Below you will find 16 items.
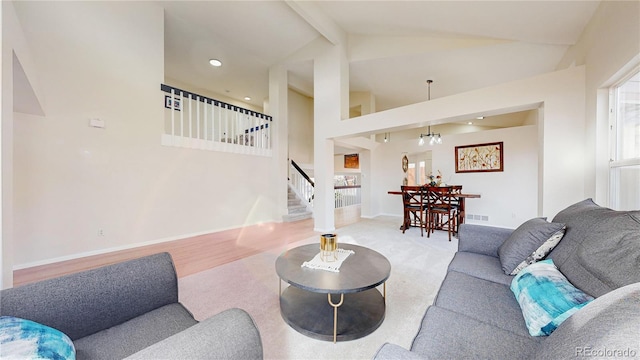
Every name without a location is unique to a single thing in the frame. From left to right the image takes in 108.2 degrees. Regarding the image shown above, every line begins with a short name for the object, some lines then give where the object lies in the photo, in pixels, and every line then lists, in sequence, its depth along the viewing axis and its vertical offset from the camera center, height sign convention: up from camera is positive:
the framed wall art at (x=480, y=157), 5.27 +0.42
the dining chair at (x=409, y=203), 4.54 -0.56
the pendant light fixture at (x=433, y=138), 5.33 +0.86
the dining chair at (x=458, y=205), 4.36 -0.59
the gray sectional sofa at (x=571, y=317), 0.54 -0.47
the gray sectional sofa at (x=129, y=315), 0.69 -0.54
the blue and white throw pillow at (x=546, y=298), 0.95 -0.55
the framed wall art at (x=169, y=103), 4.12 +1.38
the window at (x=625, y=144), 1.96 +0.27
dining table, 4.59 -0.69
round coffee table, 1.50 -1.01
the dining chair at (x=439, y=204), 4.21 -0.53
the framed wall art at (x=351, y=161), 10.29 +0.66
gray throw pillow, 1.48 -0.46
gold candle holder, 1.82 -0.56
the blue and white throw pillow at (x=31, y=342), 0.63 -0.48
